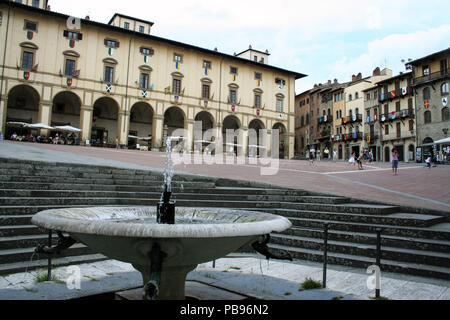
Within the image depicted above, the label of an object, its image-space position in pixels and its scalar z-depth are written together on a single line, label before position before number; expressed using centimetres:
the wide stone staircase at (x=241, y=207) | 484
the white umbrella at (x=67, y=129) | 3099
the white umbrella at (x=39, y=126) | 2931
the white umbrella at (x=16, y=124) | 2943
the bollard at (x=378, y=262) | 372
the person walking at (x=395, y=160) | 1599
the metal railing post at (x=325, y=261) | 405
